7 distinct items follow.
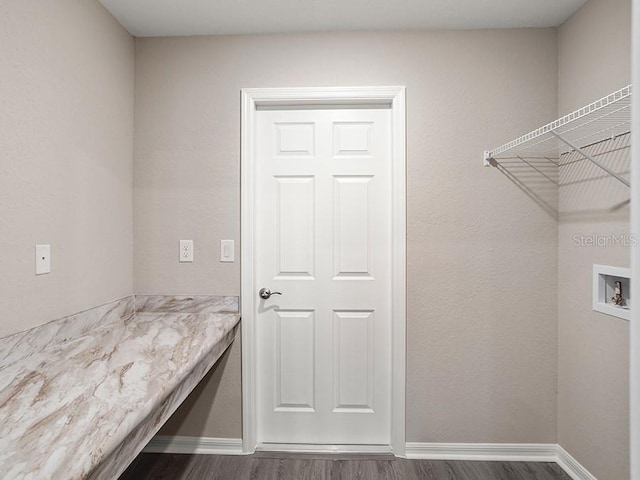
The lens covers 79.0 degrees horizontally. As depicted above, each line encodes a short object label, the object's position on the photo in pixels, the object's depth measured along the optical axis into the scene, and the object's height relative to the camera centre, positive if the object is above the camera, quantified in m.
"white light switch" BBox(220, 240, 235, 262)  2.23 -0.07
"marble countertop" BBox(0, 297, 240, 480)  0.89 -0.47
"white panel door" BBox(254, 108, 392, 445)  2.26 -0.21
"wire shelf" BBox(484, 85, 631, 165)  1.62 +0.50
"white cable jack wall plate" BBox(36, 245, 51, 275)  1.56 -0.08
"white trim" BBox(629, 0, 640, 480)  0.36 -0.02
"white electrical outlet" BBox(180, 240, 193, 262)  2.24 -0.07
